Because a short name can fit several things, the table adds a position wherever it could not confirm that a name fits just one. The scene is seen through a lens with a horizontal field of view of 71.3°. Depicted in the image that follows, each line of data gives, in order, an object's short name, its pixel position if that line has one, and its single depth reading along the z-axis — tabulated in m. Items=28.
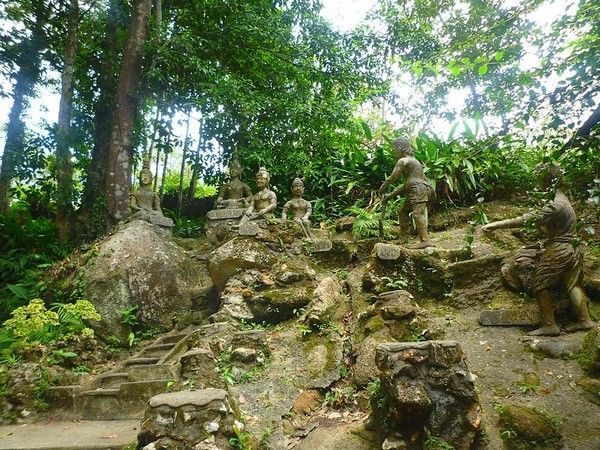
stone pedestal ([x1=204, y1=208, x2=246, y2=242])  9.27
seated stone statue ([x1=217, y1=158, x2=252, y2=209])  9.59
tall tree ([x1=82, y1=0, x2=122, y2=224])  11.62
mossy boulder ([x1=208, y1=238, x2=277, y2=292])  6.48
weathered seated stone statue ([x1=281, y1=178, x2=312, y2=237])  8.05
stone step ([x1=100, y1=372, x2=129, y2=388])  5.88
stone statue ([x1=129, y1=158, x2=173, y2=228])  8.80
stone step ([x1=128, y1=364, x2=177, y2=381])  5.55
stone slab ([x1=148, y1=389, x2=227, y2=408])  3.37
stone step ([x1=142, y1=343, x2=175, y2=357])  6.59
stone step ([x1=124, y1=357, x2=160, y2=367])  6.22
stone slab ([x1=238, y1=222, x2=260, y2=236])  6.87
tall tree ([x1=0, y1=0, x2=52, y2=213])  10.41
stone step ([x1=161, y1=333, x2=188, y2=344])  6.82
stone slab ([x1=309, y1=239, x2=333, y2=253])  6.88
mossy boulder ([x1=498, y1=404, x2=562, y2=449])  3.21
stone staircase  5.25
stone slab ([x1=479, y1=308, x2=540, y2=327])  4.65
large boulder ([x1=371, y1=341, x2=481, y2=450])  3.24
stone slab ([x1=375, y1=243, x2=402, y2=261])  5.60
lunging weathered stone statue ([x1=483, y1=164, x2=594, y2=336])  4.28
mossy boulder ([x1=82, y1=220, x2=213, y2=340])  7.24
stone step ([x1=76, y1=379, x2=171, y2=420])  5.23
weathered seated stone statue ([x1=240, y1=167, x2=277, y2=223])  8.05
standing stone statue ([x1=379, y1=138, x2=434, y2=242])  6.16
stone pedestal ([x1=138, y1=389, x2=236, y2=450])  3.25
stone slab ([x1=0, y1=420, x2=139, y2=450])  4.16
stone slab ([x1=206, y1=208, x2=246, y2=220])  9.32
